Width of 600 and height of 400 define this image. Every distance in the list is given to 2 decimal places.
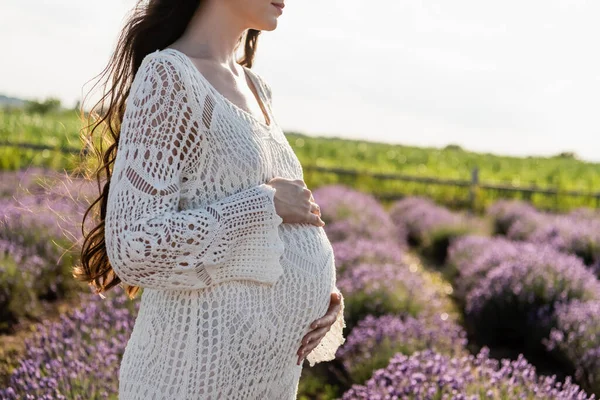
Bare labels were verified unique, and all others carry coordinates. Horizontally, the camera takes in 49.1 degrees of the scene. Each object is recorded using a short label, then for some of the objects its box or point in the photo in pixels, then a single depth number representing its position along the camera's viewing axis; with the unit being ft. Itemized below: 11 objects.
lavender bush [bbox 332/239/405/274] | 20.58
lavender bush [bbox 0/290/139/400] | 9.78
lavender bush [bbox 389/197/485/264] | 32.50
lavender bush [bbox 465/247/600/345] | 18.24
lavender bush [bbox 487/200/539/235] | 35.81
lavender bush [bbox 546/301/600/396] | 13.88
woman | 4.95
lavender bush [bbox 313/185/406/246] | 27.12
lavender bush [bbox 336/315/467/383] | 13.64
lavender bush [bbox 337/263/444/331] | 16.93
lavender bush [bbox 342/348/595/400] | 9.75
